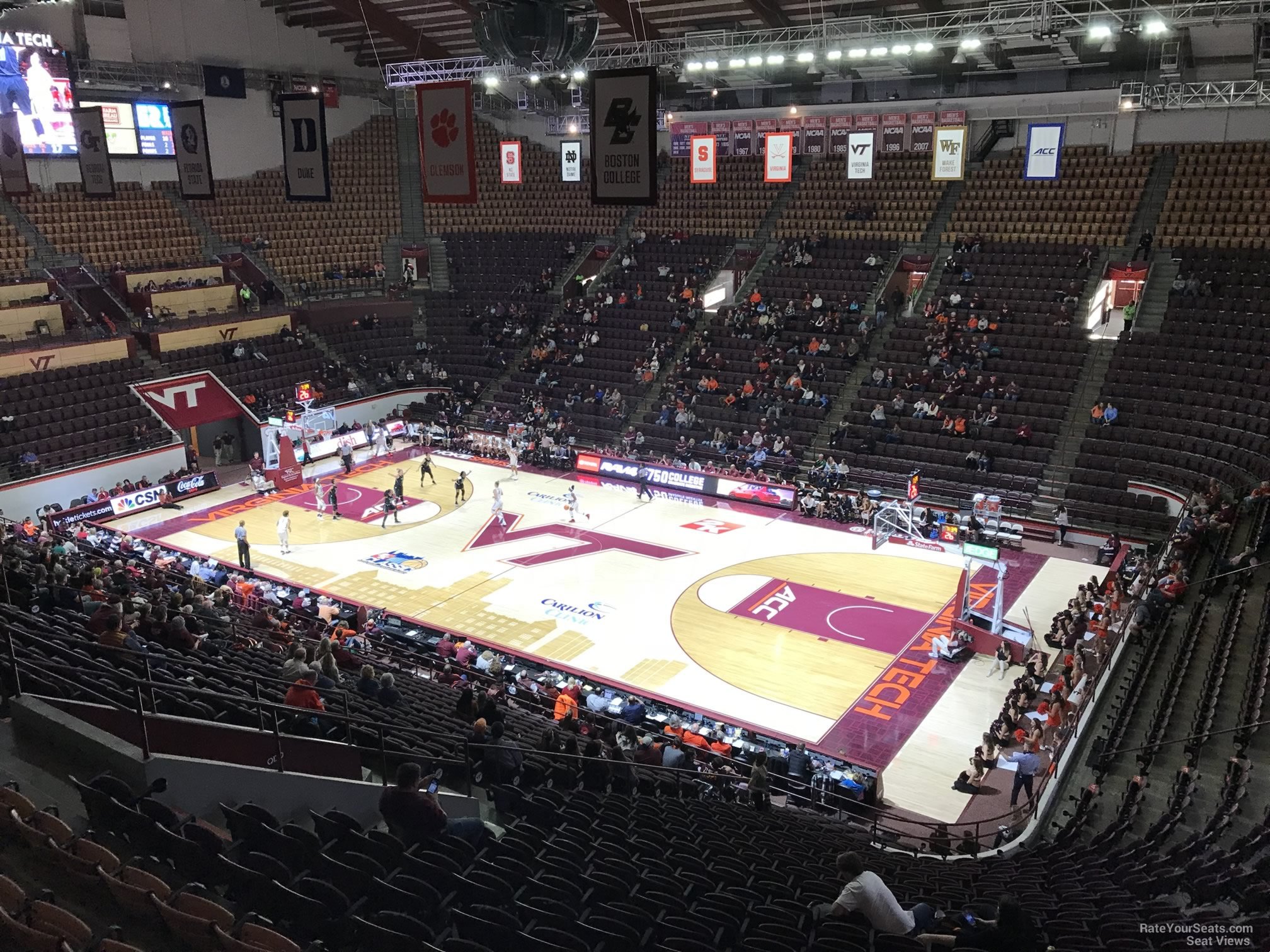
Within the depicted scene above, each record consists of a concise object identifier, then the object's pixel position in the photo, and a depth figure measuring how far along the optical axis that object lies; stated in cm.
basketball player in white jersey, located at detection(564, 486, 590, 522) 2833
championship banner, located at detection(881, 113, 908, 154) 3167
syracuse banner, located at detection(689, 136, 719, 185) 2988
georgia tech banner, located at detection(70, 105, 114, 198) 2527
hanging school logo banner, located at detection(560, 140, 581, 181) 3369
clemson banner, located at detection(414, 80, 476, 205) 1802
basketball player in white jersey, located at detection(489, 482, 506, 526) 2803
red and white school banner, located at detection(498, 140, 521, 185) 3353
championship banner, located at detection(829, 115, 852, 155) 3219
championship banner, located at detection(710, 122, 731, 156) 3518
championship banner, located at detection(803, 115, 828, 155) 3272
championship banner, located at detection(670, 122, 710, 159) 3600
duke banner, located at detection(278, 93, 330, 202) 2006
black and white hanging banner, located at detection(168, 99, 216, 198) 2286
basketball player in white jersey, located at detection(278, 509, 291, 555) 2577
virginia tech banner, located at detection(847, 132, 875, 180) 2897
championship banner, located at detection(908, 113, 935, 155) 3139
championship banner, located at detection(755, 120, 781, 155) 3403
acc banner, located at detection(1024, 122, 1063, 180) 2609
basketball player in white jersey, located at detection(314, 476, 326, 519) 2919
